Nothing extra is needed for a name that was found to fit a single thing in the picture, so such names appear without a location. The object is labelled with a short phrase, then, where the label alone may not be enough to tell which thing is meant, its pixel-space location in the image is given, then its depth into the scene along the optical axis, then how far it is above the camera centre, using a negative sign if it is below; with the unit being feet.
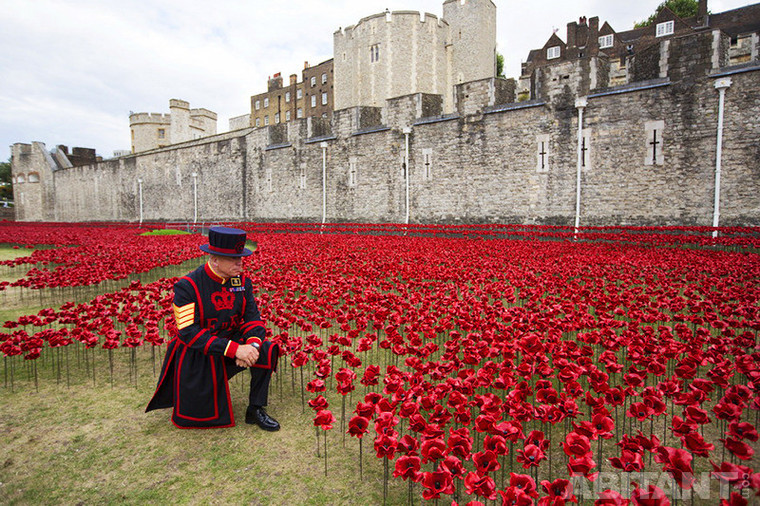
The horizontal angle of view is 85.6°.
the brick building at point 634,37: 112.47 +62.44
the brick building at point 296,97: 183.01 +60.31
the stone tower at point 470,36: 124.26 +57.10
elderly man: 10.67 -3.34
